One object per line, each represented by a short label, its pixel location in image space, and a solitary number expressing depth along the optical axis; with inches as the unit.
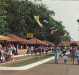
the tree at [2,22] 1783.3
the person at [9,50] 946.1
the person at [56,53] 915.0
